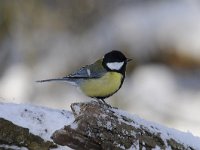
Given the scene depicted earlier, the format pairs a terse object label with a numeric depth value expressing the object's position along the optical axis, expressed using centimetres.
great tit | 699
